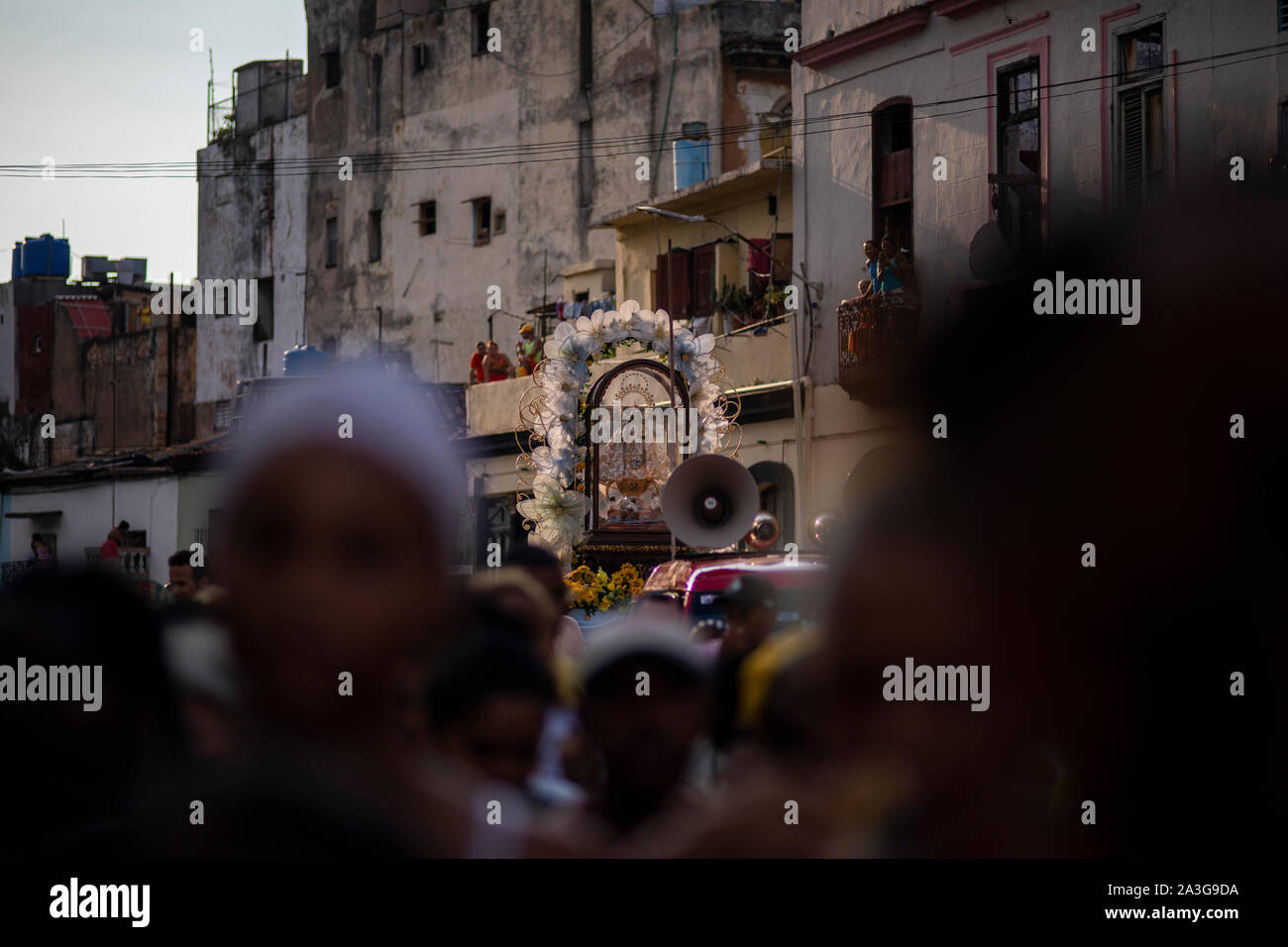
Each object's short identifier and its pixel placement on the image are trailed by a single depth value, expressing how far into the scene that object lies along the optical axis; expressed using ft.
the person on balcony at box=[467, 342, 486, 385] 97.14
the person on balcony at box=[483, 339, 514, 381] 95.45
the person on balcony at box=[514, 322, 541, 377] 86.89
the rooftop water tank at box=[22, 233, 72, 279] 151.43
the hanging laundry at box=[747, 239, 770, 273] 80.64
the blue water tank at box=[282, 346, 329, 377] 91.76
